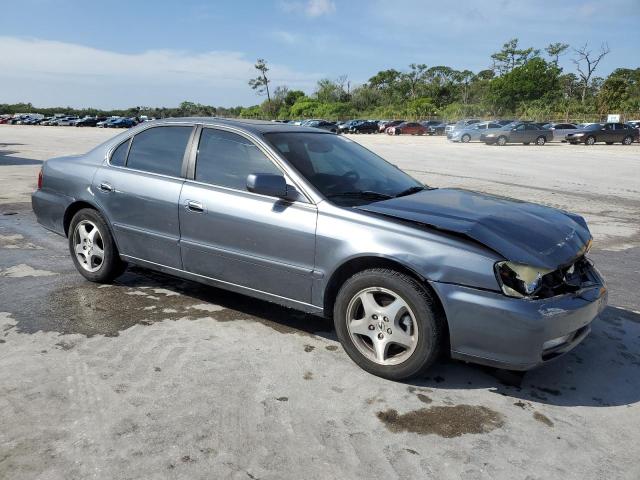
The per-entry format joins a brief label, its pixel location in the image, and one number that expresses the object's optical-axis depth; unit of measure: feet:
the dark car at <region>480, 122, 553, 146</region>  120.67
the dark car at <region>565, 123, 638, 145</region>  122.01
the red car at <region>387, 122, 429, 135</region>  180.14
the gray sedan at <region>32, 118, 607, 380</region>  9.96
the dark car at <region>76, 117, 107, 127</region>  238.68
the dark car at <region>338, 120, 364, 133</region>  193.86
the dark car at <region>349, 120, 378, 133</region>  193.47
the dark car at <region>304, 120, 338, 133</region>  162.59
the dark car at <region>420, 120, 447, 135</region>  187.92
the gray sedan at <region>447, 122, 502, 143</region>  123.65
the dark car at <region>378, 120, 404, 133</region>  193.15
